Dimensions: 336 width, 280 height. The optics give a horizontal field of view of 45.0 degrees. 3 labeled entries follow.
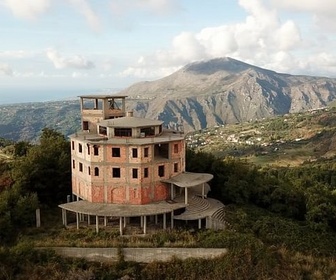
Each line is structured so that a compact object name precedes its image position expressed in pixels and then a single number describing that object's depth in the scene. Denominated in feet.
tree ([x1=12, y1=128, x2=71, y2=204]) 146.20
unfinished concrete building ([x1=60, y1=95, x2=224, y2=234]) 126.93
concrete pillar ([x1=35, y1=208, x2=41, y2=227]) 128.26
